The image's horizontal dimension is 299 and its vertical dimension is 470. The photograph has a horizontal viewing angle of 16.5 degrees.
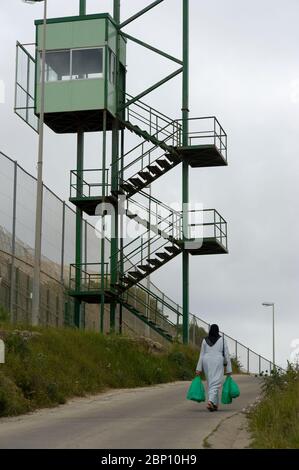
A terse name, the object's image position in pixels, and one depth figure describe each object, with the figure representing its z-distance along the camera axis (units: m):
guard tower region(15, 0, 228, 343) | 37.19
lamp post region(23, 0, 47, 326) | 27.72
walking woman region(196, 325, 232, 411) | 17.91
